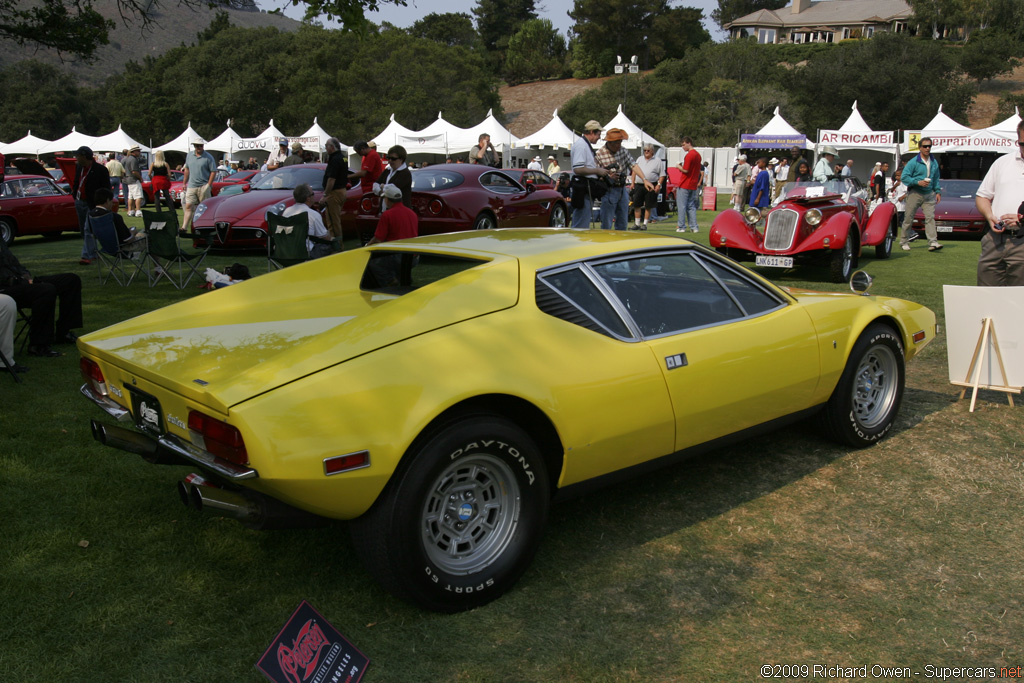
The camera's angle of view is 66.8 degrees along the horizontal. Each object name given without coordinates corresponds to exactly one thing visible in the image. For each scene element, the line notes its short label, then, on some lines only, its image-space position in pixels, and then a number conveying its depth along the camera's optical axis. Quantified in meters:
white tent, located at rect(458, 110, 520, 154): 31.81
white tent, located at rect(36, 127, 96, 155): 40.09
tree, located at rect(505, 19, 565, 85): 105.38
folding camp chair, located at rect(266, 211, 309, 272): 9.20
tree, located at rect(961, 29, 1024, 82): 69.88
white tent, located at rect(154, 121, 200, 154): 42.38
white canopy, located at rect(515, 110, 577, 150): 32.47
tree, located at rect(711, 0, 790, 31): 123.00
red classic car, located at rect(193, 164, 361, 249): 12.44
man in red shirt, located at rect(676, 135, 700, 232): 15.26
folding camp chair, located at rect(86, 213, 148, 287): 9.57
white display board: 5.14
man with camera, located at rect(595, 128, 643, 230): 10.90
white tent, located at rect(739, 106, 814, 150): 34.59
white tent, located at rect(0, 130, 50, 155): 41.75
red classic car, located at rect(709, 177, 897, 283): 10.40
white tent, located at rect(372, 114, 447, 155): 31.95
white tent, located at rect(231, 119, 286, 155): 40.22
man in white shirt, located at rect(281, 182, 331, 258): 9.55
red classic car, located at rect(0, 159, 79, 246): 15.09
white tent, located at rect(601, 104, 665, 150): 31.95
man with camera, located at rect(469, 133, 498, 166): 16.79
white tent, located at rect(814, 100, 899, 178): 34.19
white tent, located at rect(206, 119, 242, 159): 42.88
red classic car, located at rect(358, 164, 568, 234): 12.72
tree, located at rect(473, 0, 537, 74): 114.38
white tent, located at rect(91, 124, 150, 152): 39.56
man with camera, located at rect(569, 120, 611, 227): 10.09
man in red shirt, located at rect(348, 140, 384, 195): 12.70
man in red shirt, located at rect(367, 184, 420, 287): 8.23
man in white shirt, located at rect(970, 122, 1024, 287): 5.88
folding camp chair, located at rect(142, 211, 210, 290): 9.29
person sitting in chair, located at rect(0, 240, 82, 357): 6.11
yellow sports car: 2.62
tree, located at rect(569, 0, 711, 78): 98.62
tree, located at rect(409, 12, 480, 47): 107.88
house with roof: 107.62
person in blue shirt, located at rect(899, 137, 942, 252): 13.12
